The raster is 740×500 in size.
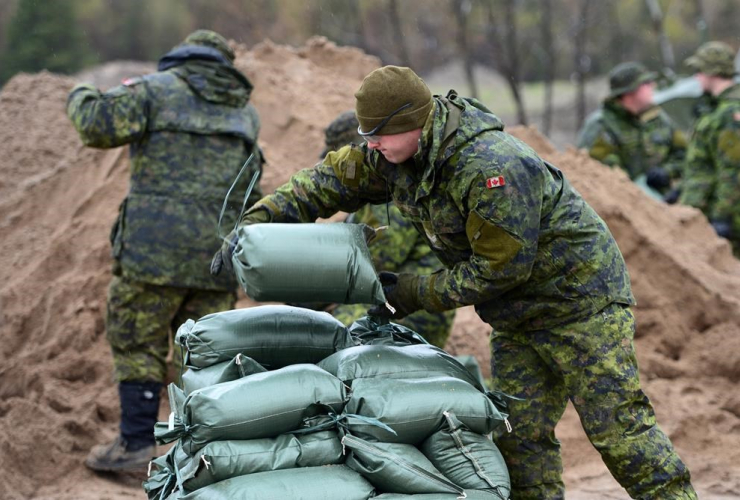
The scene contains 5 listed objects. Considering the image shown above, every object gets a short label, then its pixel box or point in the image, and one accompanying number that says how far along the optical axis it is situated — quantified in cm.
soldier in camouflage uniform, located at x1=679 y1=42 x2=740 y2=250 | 1608
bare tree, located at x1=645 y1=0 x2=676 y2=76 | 3449
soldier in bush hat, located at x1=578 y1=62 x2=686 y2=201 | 1728
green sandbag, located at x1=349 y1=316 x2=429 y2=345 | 746
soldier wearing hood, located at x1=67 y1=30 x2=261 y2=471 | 994
